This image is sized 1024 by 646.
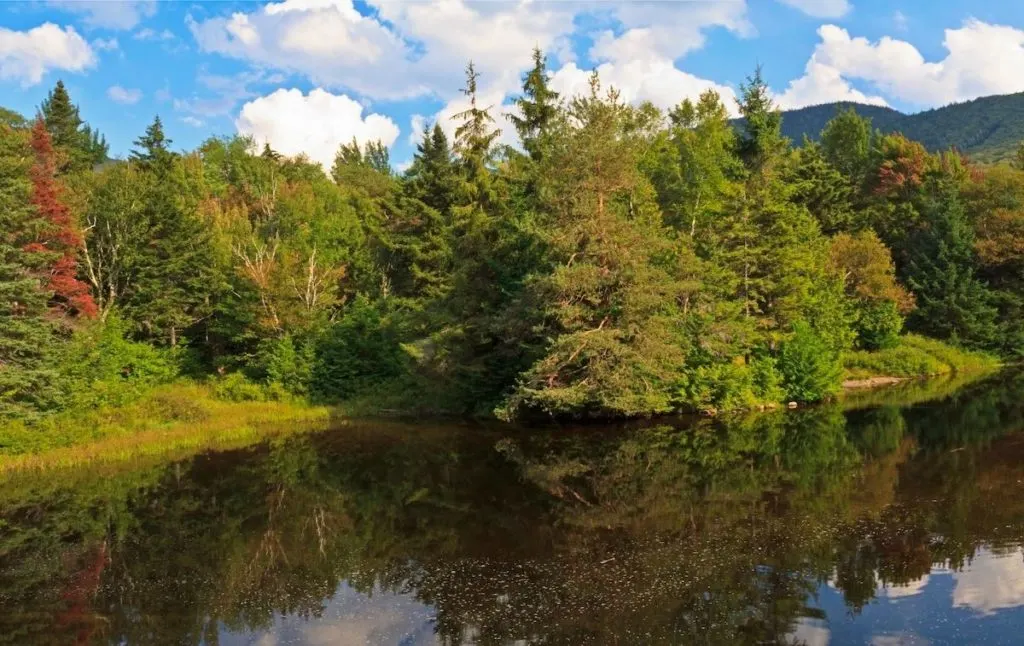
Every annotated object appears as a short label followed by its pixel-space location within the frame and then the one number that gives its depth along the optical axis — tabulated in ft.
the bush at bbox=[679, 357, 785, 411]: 104.83
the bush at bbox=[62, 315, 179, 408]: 95.66
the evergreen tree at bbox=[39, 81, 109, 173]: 195.62
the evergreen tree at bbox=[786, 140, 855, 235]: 174.29
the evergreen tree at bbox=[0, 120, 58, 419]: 85.15
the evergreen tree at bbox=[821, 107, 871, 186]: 207.41
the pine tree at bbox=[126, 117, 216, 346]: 135.44
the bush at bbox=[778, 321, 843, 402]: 112.37
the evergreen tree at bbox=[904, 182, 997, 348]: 150.82
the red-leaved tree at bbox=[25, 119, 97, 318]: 113.39
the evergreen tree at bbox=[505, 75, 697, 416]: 91.35
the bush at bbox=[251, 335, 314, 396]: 119.44
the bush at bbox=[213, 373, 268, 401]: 118.52
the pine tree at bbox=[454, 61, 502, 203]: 125.08
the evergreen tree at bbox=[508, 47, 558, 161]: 115.85
